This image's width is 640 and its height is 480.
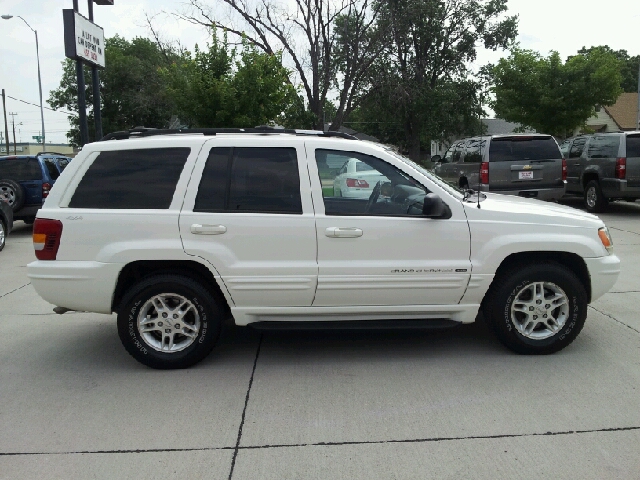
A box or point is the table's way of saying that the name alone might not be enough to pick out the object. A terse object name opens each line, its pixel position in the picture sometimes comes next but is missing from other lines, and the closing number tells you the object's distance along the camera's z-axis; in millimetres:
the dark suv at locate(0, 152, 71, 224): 12484
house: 40125
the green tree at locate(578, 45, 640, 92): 57412
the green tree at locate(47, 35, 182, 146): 43834
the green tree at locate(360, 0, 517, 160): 33594
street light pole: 37125
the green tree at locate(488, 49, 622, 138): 27094
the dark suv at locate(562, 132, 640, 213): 12938
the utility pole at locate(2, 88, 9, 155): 56844
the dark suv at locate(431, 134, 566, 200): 12531
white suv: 4598
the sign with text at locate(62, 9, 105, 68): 13031
